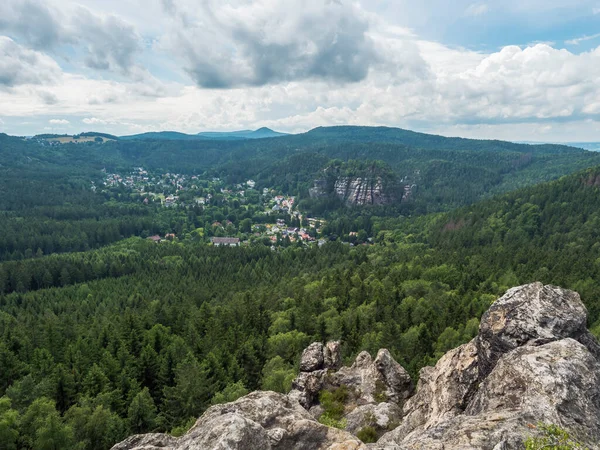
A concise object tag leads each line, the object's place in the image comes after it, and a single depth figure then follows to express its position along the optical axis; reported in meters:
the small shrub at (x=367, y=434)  29.06
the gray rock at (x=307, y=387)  39.33
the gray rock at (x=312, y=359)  44.56
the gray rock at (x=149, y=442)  17.89
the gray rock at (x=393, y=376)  39.50
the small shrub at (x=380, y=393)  38.53
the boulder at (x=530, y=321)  21.45
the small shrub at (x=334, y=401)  37.69
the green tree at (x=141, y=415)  42.94
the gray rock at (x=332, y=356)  46.87
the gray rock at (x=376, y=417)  31.27
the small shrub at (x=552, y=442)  10.15
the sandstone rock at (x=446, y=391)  24.23
